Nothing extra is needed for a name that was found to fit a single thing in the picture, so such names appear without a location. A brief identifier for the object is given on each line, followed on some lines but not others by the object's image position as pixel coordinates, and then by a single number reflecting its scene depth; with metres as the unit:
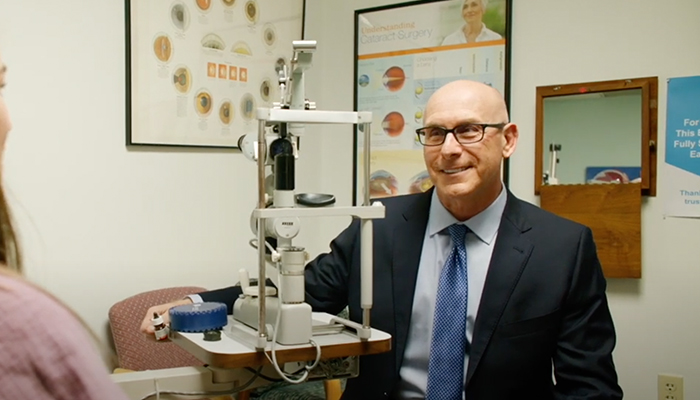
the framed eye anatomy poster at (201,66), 2.44
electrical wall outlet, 2.46
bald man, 1.58
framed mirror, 2.49
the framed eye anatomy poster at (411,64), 2.88
